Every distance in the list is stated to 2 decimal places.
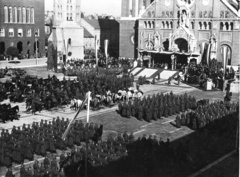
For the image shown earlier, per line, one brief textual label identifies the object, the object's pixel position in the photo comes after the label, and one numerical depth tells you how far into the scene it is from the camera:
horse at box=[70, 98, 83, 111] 27.22
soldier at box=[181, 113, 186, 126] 23.91
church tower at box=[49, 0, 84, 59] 57.12
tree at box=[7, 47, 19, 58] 61.44
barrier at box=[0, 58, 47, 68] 55.07
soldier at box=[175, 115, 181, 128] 23.72
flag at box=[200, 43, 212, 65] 48.49
